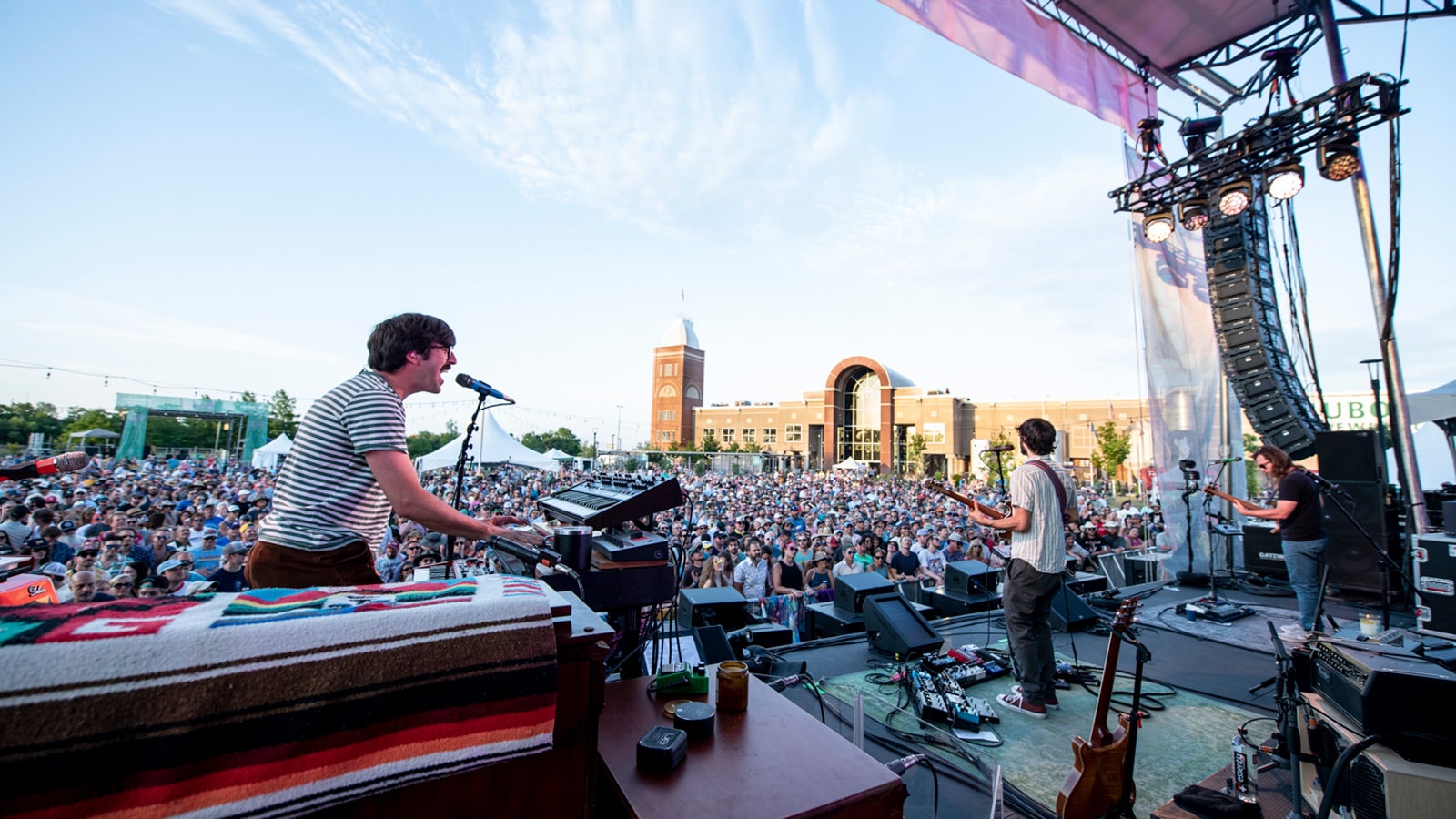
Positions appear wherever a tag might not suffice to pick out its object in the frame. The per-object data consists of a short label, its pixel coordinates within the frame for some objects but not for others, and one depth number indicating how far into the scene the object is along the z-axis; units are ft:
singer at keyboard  5.61
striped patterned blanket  2.29
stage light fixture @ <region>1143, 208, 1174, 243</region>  23.34
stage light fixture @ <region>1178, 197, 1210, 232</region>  22.44
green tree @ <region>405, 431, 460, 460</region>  183.05
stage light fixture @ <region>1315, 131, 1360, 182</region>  18.08
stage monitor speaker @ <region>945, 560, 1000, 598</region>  19.56
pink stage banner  20.97
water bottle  7.64
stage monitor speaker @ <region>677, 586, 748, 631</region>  15.25
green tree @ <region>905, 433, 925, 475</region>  139.13
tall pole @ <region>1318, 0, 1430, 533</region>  17.98
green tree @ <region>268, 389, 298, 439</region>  165.37
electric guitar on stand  7.05
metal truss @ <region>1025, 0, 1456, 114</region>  21.11
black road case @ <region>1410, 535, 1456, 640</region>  13.05
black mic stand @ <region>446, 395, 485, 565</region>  10.12
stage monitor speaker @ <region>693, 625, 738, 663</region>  11.40
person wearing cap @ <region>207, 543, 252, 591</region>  19.43
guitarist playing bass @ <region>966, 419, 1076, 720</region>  10.93
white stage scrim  26.66
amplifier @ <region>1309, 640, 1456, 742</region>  5.96
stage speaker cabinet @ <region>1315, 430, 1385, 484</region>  20.47
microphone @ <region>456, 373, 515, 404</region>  9.50
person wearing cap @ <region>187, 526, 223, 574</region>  23.90
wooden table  4.06
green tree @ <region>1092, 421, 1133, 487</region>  110.01
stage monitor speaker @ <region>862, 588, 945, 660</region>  13.24
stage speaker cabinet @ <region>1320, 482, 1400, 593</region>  20.34
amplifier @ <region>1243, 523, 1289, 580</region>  23.99
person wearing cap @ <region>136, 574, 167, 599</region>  16.44
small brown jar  5.41
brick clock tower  189.16
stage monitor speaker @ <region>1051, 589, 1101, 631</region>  16.14
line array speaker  23.30
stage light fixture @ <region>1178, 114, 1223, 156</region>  22.11
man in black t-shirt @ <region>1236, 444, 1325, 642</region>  15.30
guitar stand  7.04
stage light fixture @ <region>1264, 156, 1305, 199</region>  19.38
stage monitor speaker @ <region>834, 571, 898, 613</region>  16.25
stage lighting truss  17.15
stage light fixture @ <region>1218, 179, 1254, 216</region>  20.81
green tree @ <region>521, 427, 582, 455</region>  221.25
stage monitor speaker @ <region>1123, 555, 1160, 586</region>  28.02
